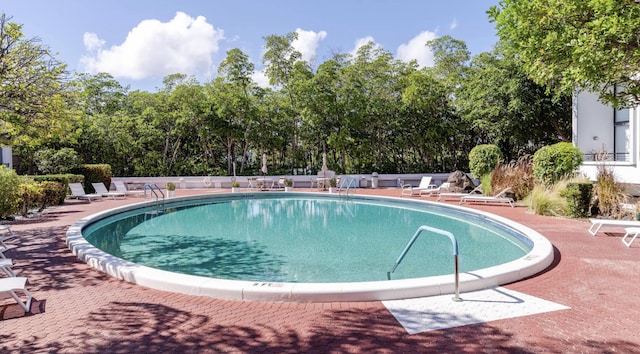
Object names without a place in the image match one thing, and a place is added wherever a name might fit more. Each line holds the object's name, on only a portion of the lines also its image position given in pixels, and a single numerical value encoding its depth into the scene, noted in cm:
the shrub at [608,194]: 947
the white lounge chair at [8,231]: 764
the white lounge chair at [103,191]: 1531
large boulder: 1569
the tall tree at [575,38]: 627
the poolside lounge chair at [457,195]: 1331
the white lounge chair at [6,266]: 457
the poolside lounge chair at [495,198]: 1216
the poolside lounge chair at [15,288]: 369
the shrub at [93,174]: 1639
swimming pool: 426
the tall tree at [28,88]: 810
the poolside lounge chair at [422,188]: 1604
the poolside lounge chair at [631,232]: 660
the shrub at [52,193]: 1162
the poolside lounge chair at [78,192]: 1450
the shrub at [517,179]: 1273
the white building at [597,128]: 1453
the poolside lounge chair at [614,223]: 722
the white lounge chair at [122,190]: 1633
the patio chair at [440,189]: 1513
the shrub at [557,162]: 1150
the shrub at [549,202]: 995
